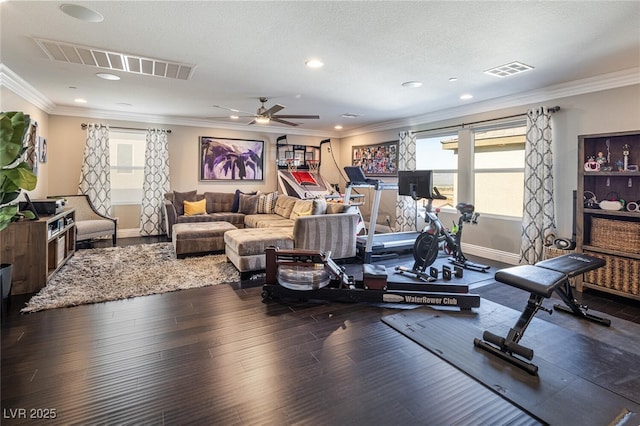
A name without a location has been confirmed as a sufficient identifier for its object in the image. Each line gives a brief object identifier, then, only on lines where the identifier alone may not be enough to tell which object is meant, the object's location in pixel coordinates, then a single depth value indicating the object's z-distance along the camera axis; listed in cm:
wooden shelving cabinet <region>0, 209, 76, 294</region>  326
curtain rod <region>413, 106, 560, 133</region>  424
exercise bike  402
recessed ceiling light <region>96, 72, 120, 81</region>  386
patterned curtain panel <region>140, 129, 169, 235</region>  651
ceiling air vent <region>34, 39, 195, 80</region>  304
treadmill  475
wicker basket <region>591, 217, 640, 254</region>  340
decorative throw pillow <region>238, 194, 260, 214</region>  688
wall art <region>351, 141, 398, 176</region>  700
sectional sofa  414
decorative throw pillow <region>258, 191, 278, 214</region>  686
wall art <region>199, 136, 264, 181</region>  721
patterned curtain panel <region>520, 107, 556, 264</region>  430
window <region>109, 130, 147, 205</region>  652
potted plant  185
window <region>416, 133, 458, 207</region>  586
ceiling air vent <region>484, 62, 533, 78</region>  342
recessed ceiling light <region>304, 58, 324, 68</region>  330
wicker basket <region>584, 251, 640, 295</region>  334
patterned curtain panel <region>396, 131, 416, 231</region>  637
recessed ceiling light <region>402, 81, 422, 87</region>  408
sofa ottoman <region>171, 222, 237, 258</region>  483
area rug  322
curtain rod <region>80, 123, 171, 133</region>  603
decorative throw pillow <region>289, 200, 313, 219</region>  551
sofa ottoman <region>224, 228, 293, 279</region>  400
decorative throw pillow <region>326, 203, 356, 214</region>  490
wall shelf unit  340
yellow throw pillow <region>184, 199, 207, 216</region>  632
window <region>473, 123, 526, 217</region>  491
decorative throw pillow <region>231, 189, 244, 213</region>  693
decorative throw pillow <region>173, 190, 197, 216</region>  641
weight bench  219
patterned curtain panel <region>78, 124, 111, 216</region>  601
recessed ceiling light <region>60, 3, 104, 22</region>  233
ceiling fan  470
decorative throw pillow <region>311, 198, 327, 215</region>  499
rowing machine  312
